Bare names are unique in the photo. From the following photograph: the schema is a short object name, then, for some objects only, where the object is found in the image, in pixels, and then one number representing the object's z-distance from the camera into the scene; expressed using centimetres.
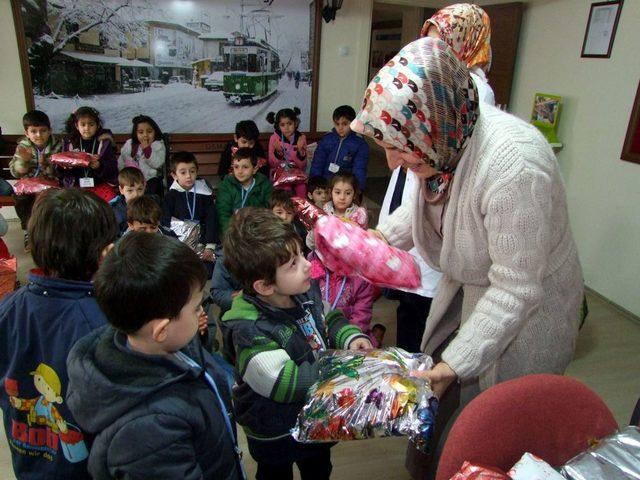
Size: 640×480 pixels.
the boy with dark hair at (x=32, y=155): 380
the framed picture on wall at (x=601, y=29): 332
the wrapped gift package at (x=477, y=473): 86
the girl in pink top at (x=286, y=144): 448
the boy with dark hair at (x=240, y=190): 344
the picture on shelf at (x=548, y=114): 379
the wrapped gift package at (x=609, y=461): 92
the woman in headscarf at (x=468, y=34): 189
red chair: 93
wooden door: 411
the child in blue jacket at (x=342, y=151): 430
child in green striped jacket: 125
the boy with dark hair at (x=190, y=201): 333
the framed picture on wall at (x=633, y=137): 320
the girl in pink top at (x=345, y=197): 298
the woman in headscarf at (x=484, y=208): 104
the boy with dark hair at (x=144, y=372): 91
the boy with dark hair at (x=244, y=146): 419
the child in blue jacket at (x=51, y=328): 115
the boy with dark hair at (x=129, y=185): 312
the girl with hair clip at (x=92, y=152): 374
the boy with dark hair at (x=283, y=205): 285
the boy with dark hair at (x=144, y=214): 250
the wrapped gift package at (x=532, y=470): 90
